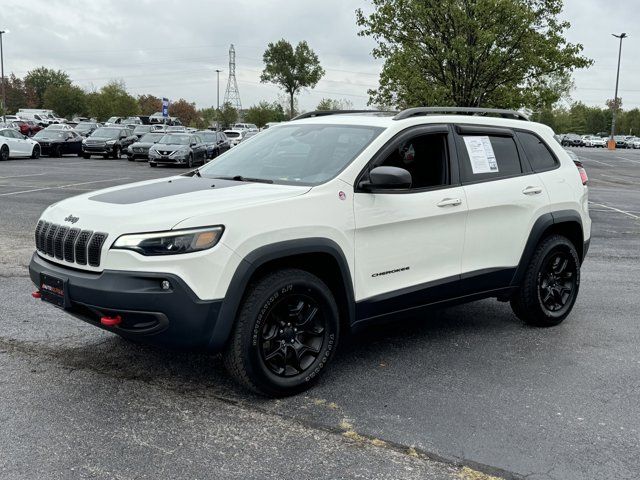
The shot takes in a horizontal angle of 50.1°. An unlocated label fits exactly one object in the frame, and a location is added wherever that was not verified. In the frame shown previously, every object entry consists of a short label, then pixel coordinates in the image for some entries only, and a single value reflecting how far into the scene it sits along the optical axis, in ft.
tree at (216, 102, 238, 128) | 303.89
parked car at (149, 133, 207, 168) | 93.40
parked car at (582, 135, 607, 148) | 266.77
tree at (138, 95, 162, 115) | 371.15
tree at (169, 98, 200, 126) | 380.37
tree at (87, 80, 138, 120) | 285.64
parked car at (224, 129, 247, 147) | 134.39
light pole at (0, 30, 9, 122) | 197.26
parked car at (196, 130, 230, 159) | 103.30
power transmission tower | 356.38
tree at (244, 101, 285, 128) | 289.94
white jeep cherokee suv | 12.26
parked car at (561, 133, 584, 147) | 271.28
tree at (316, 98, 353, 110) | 289.47
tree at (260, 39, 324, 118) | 234.38
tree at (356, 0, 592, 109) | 85.81
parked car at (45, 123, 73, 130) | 119.55
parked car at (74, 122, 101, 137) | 136.50
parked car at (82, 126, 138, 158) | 111.04
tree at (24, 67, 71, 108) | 337.62
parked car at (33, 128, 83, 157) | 111.24
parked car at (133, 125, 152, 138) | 127.85
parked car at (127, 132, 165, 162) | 105.70
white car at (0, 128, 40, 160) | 98.17
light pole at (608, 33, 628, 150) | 228.84
